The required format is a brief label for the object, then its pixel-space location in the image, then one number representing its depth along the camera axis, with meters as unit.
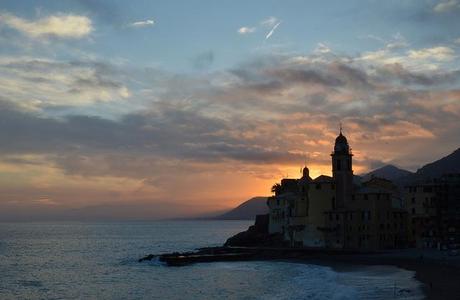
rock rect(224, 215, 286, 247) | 119.75
